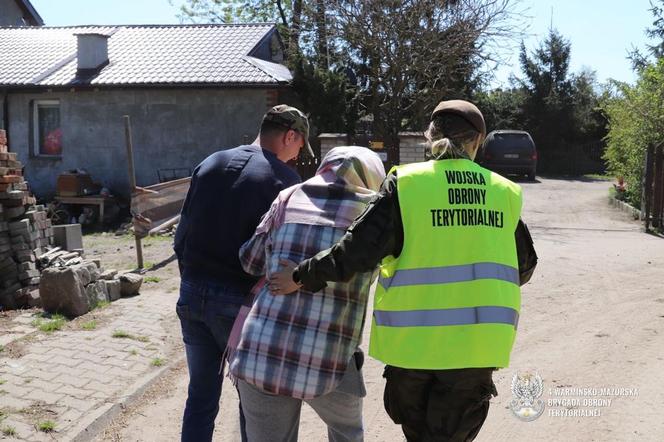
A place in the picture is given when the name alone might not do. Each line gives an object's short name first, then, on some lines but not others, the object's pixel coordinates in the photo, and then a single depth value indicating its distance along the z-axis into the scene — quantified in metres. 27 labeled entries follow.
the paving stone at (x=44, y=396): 4.40
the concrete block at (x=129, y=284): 7.50
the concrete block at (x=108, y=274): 7.25
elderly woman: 2.32
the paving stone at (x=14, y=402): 4.25
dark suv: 21.23
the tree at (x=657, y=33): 30.00
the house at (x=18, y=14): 24.91
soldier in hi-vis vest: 2.24
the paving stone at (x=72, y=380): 4.72
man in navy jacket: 2.83
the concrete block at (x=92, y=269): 6.79
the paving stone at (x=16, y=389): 4.47
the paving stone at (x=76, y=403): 4.32
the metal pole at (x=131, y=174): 9.23
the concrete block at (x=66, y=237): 8.19
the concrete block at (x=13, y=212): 6.92
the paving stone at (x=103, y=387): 4.64
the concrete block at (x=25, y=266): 6.95
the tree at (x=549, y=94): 27.95
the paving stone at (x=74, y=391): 4.51
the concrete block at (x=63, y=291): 6.41
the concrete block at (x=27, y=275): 6.93
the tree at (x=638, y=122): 13.44
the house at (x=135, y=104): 16.56
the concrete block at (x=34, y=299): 6.82
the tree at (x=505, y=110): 28.19
